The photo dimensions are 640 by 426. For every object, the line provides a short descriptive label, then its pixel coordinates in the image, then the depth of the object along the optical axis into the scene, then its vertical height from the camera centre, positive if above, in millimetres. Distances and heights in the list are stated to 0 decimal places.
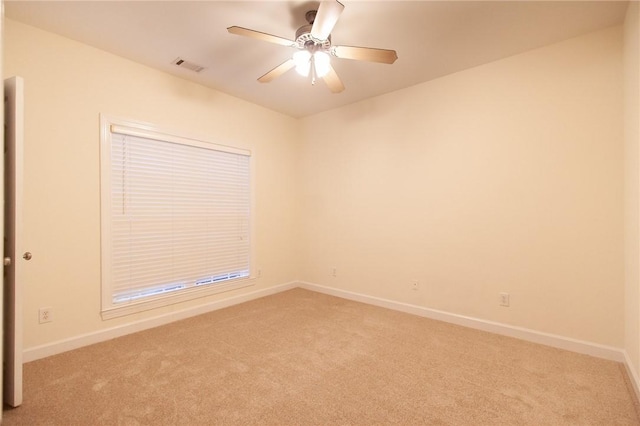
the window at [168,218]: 2834 -54
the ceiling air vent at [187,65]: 2926 +1488
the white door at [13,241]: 1771 -164
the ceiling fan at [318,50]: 1940 +1183
